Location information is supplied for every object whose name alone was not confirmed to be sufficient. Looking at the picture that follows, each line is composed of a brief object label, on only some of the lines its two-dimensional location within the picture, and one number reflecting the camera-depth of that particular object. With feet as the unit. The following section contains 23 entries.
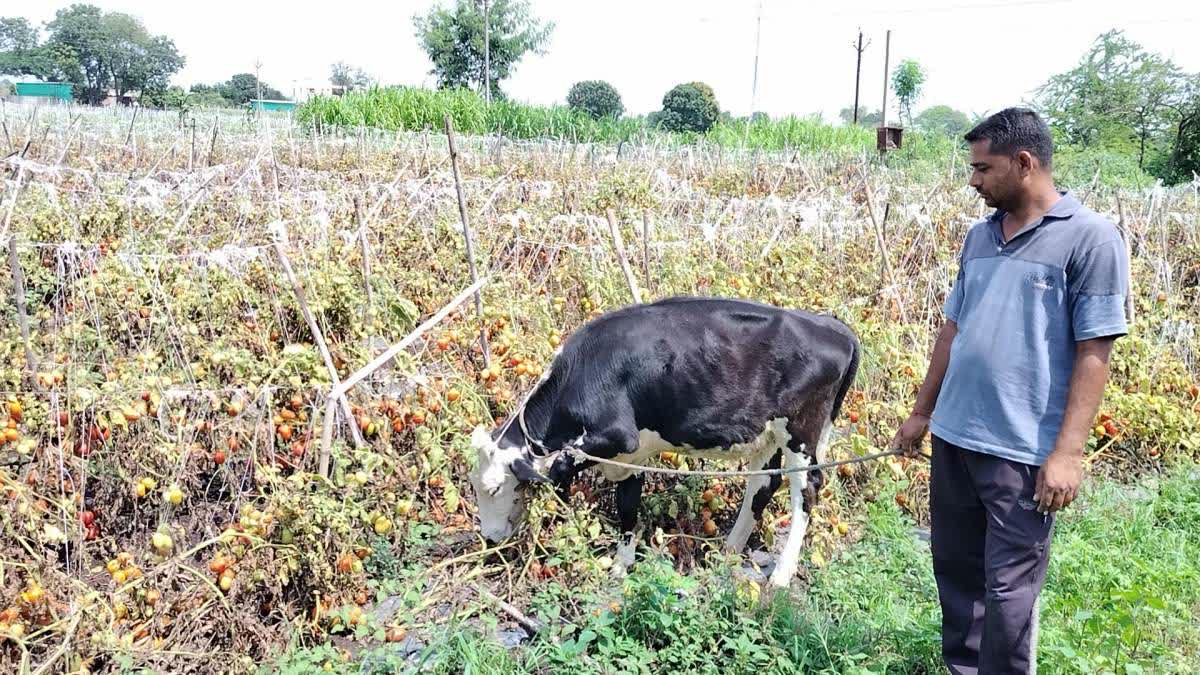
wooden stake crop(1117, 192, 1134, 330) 19.93
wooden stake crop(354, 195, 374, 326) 16.31
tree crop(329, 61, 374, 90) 215.53
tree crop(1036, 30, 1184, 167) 77.30
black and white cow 12.31
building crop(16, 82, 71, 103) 250.41
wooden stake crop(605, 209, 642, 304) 17.34
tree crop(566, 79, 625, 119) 212.43
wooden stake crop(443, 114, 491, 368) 16.01
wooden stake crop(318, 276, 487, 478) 11.34
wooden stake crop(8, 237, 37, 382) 12.74
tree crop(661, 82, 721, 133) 169.37
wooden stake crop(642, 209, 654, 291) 19.42
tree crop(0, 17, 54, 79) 316.60
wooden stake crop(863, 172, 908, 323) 20.49
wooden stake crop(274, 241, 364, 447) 12.40
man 7.59
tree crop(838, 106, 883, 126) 181.88
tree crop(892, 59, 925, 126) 121.90
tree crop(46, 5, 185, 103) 293.84
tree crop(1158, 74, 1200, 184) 56.80
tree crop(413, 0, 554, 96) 159.63
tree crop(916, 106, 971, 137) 342.23
